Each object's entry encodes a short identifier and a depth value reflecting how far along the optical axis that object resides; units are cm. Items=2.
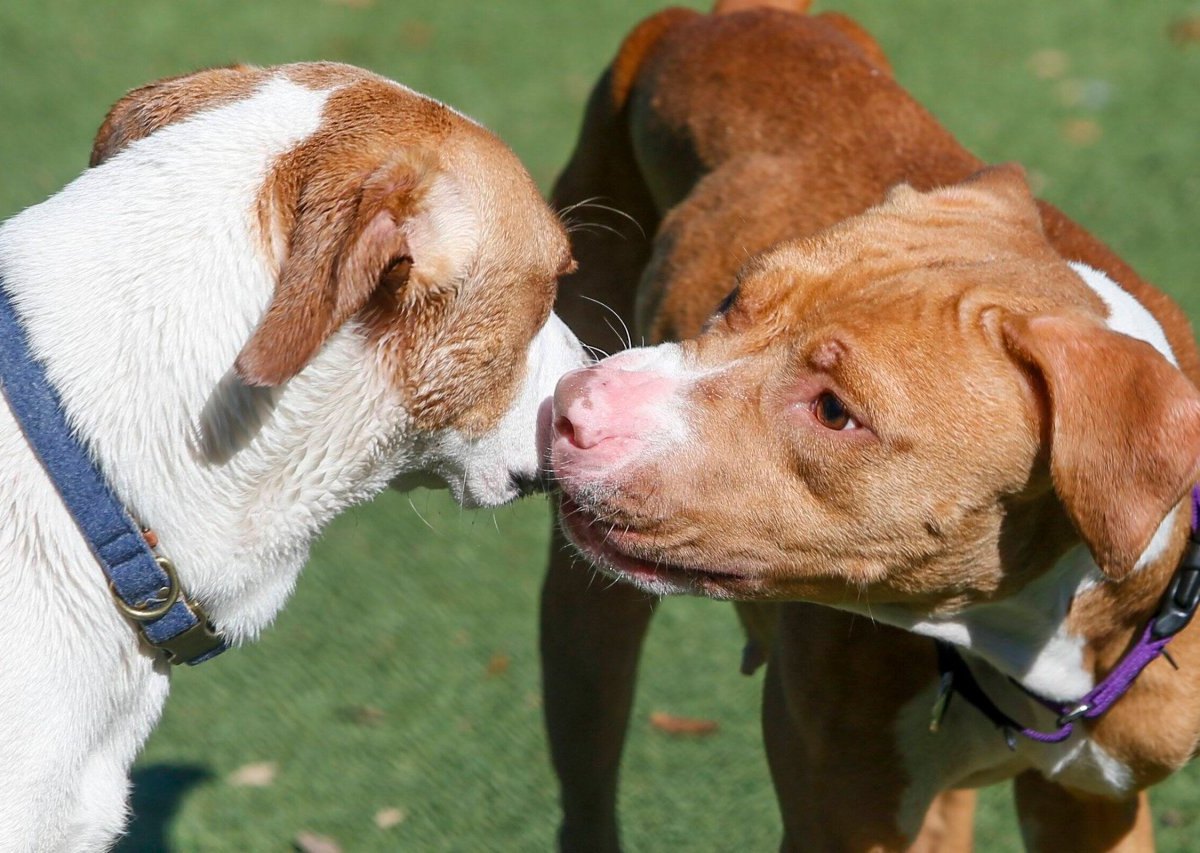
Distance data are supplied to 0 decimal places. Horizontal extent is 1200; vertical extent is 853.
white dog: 284
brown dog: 297
